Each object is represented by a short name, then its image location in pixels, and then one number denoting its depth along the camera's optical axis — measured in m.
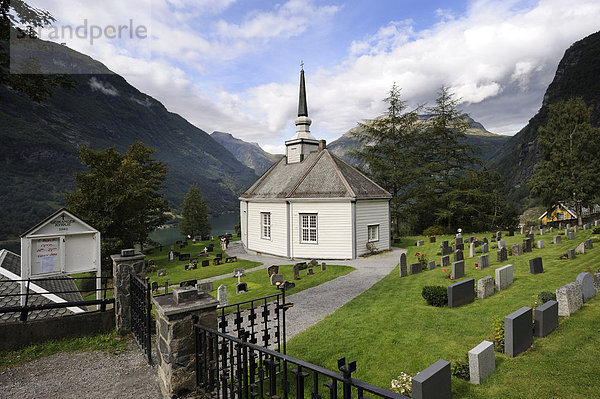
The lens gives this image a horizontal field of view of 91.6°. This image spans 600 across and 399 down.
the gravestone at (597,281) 8.73
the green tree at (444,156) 33.88
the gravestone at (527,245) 16.30
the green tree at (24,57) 6.96
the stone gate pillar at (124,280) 6.86
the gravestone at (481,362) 5.51
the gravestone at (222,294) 12.27
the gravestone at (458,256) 15.83
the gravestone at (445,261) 15.79
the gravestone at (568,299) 7.63
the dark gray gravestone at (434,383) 4.40
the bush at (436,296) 9.65
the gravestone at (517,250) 15.91
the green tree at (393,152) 33.75
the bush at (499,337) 6.61
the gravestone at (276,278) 14.88
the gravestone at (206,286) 13.96
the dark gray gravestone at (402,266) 14.74
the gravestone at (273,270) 17.30
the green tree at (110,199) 20.88
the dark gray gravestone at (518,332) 6.23
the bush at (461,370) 5.77
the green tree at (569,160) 26.23
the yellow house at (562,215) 48.78
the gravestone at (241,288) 14.17
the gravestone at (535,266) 11.73
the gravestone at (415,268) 15.12
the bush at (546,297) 8.07
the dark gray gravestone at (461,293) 9.34
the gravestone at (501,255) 14.73
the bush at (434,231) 32.00
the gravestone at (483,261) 14.10
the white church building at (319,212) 21.02
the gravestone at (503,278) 10.47
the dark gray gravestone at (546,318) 6.80
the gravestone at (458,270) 12.68
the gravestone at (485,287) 9.93
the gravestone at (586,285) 8.24
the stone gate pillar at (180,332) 4.08
